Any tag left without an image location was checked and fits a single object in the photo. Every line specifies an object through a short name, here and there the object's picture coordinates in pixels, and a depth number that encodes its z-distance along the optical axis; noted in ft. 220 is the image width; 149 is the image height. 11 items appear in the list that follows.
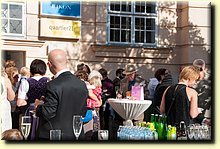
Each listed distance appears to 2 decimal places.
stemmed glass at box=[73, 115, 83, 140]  14.58
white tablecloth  19.86
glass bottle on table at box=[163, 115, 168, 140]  17.53
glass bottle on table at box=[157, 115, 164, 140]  17.63
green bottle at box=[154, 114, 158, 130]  17.80
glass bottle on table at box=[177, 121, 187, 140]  16.97
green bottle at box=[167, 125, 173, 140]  17.29
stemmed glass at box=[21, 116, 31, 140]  15.47
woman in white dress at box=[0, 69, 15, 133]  18.71
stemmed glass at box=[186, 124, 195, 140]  16.84
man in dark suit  14.94
